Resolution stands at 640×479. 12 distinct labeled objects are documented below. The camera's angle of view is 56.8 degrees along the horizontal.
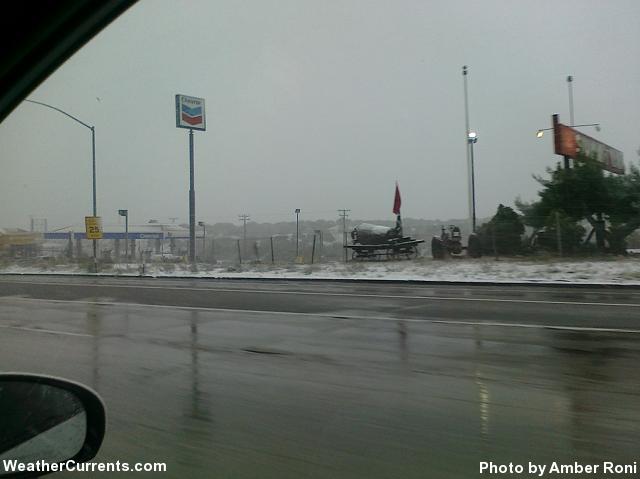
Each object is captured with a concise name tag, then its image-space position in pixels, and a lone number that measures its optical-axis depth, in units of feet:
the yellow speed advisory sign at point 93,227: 98.73
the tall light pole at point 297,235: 115.29
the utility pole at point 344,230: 102.68
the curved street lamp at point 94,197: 98.23
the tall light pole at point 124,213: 101.61
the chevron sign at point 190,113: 124.36
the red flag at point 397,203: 99.24
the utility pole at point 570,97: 108.06
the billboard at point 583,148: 92.39
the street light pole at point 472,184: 95.55
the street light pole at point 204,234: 121.70
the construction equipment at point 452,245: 89.20
